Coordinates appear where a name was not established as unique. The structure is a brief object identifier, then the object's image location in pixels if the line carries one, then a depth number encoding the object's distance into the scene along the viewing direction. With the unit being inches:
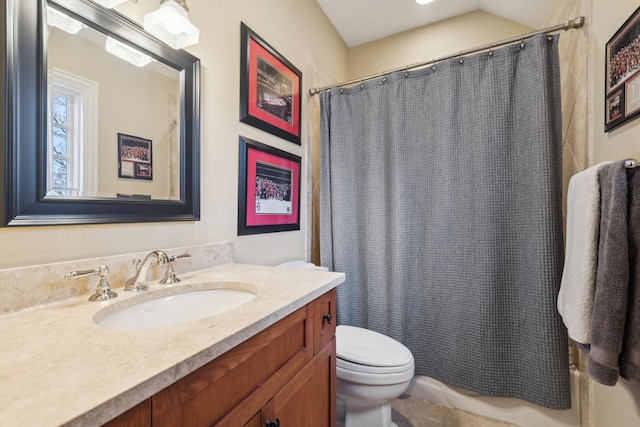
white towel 35.6
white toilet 47.1
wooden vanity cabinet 19.3
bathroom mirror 26.9
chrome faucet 33.1
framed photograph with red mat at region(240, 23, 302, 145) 53.8
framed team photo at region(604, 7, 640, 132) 35.0
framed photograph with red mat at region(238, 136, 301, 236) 54.1
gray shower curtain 52.6
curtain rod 49.6
